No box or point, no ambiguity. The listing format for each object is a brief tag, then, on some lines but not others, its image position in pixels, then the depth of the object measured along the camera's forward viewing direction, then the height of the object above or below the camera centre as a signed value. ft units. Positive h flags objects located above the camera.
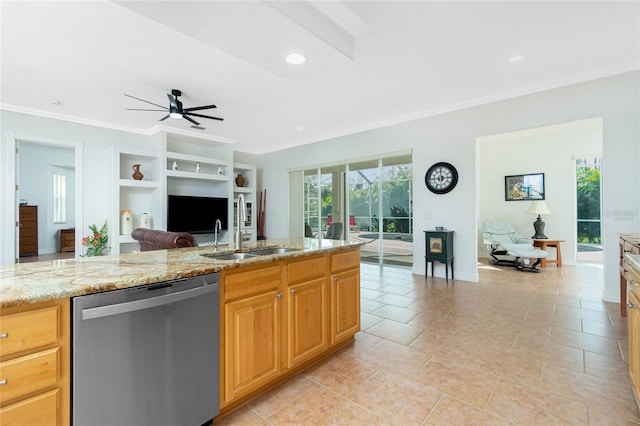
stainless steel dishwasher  3.71 -2.09
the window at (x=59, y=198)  24.45 +1.30
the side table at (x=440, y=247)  14.92 -1.87
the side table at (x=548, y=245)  18.08 -2.18
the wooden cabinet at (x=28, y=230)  21.56 -1.31
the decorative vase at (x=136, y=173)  17.88 +2.51
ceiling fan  12.49 +4.71
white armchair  17.79 -2.00
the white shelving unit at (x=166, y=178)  17.15 +2.42
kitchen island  3.30 -1.67
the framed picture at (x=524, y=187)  19.80 +1.80
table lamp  18.34 +0.00
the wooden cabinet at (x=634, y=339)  4.94 -2.35
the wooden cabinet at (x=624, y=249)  7.63 -1.11
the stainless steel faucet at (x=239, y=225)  7.19 -0.33
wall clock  15.42 +1.93
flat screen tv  18.95 -0.03
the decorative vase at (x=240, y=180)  24.11 +2.77
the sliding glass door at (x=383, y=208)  18.25 +0.29
